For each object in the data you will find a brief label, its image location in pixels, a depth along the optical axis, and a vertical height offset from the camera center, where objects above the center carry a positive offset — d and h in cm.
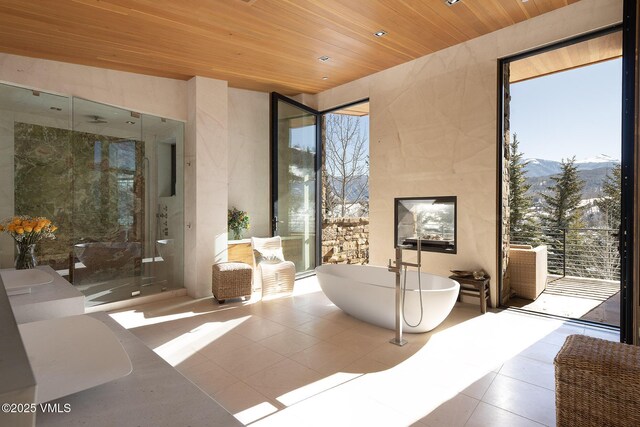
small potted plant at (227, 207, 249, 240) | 530 -16
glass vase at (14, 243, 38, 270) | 230 -31
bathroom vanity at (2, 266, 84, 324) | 142 -38
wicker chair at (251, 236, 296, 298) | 464 -76
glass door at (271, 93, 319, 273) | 568 +55
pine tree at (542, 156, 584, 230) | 782 +29
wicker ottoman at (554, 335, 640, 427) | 165 -85
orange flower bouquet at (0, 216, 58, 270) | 231 -17
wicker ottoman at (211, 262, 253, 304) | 435 -88
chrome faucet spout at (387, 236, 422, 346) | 306 -82
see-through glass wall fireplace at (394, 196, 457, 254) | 447 -15
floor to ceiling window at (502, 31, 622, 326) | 424 +67
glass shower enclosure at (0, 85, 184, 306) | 362 +28
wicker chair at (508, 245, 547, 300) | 451 -78
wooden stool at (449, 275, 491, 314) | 395 -90
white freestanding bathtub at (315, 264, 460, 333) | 317 -84
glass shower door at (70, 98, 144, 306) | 400 +12
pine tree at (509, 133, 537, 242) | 857 +42
